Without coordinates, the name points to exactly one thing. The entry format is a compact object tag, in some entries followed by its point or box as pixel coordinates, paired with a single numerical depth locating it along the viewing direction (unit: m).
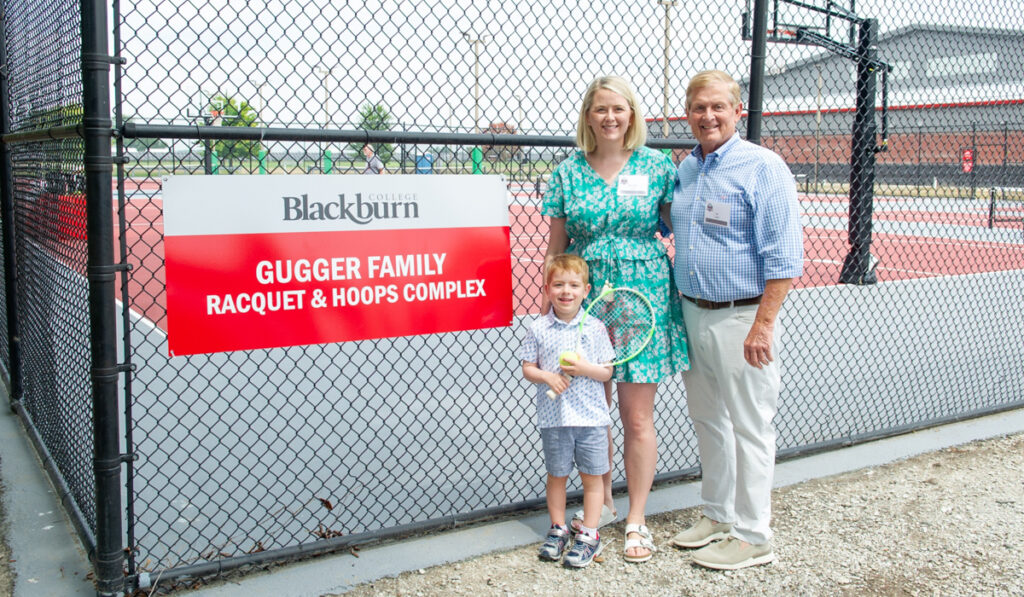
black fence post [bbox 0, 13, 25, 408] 5.13
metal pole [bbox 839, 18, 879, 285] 8.88
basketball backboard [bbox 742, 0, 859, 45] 8.22
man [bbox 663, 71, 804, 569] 3.21
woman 3.38
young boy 3.36
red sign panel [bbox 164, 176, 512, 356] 3.16
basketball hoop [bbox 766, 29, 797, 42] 9.62
